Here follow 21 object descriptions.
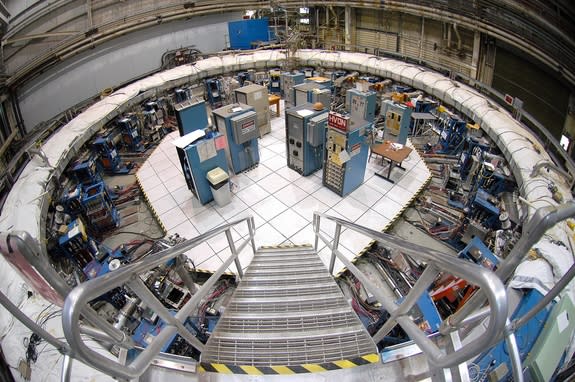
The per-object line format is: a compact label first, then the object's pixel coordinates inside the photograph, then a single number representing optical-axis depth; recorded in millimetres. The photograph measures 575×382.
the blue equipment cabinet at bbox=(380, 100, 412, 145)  8492
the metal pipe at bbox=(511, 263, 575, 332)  1231
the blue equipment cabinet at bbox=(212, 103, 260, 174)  7547
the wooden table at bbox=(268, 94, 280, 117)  11130
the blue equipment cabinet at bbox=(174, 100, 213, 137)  8758
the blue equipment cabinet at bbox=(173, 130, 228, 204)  6473
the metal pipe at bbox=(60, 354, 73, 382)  1150
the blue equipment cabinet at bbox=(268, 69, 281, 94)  12898
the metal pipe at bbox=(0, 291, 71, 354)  1270
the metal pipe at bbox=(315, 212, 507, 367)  967
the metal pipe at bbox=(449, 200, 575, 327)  1207
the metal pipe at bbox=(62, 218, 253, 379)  1018
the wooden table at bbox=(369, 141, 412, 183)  7520
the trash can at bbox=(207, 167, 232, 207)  6781
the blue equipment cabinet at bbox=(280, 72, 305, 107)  11812
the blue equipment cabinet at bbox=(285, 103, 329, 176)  7254
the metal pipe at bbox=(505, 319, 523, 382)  1180
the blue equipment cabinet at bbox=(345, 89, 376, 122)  9328
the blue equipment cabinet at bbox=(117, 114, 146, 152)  9541
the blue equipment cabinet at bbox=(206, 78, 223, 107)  12688
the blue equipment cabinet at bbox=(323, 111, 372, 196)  6344
